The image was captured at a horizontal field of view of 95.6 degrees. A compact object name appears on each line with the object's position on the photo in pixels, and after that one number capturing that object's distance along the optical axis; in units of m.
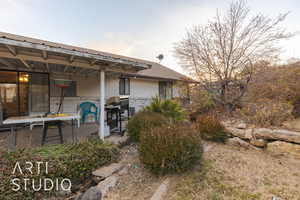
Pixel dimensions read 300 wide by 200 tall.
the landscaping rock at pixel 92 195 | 2.24
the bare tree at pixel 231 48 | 5.74
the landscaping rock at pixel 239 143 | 4.28
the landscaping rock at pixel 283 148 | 3.58
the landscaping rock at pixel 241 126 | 4.57
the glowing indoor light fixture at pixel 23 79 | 5.58
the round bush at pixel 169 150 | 2.72
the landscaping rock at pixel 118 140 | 4.21
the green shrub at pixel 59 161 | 2.24
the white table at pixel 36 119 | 3.14
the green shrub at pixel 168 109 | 5.48
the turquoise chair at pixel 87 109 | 6.88
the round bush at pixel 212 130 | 4.68
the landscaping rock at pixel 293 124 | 4.15
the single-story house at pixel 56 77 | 3.28
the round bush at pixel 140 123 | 4.26
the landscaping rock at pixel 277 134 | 3.62
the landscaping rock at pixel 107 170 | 2.86
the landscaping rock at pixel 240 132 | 4.34
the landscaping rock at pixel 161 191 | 2.28
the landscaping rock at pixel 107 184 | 2.55
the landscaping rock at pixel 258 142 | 4.05
